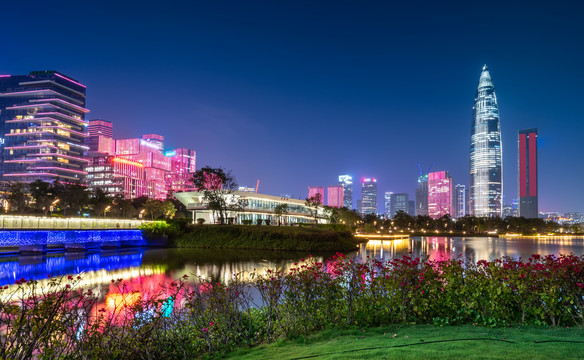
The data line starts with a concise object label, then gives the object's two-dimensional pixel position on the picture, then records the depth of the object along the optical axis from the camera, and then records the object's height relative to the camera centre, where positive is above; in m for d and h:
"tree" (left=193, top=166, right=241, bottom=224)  62.84 +3.39
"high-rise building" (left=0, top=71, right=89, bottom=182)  148.62 +27.44
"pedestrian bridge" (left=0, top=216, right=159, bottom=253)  37.66 -3.14
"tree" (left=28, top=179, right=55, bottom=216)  78.69 +1.83
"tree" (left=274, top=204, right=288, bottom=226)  80.56 -0.57
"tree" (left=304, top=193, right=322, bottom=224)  85.15 +1.42
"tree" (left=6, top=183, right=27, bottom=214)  77.88 +0.70
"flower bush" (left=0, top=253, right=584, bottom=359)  8.27 -2.05
